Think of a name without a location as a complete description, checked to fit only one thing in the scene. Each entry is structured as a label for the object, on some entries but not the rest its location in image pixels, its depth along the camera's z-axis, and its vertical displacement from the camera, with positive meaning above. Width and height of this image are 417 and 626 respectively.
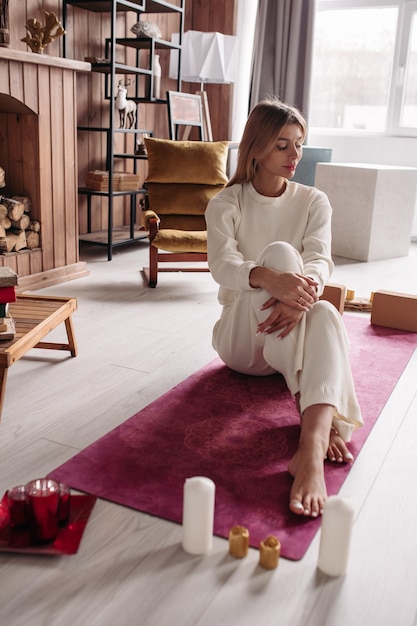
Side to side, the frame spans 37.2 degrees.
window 5.16 +0.71
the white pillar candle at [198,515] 1.19 -0.69
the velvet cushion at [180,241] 3.31 -0.51
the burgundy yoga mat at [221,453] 1.35 -0.77
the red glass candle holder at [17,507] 1.23 -0.71
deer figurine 4.21 +0.23
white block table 4.19 -0.37
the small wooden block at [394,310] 2.73 -0.68
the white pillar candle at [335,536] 1.14 -0.69
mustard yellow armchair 3.63 -0.22
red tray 1.21 -0.78
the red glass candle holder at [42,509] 1.19 -0.70
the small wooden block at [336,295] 2.80 -0.64
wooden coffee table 1.71 -0.56
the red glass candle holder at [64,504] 1.25 -0.72
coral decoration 3.08 +0.51
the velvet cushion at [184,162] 3.66 -0.11
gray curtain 5.13 +0.79
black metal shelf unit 3.79 +0.44
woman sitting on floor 1.49 -0.37
